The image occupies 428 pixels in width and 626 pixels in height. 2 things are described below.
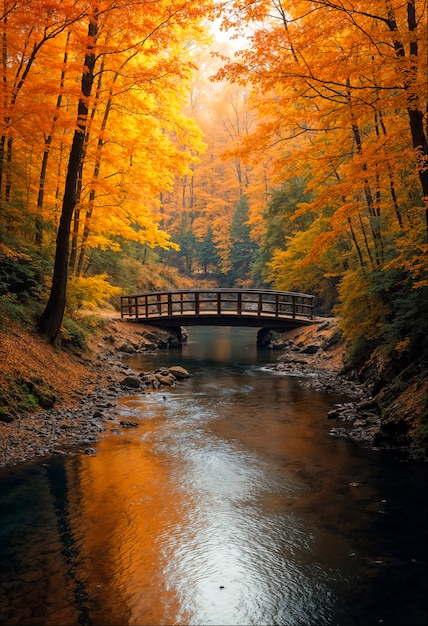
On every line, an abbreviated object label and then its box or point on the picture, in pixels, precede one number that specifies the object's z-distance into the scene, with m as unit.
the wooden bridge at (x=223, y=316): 20.59
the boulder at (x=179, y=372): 14.98
